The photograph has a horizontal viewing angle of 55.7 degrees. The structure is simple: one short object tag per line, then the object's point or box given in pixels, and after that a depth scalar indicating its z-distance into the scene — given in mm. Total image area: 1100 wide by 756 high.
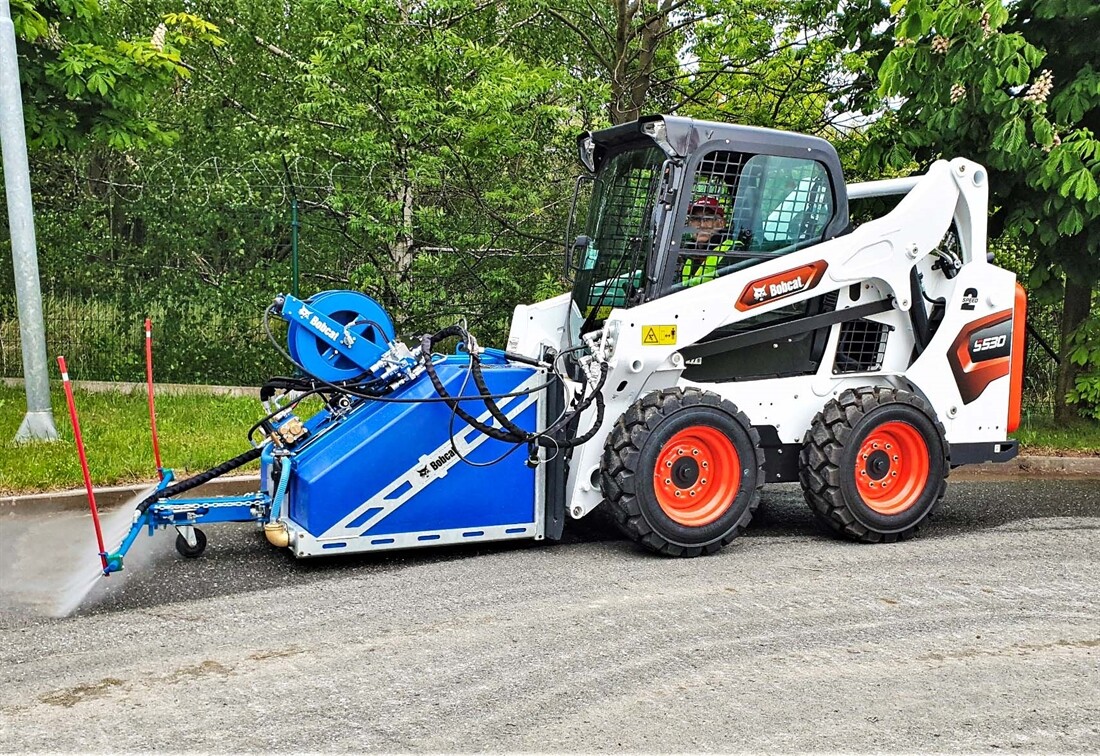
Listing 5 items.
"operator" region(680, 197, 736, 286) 6027
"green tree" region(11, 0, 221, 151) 9234
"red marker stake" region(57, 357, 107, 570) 4641
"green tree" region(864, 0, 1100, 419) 8289
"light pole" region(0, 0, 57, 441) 8172
